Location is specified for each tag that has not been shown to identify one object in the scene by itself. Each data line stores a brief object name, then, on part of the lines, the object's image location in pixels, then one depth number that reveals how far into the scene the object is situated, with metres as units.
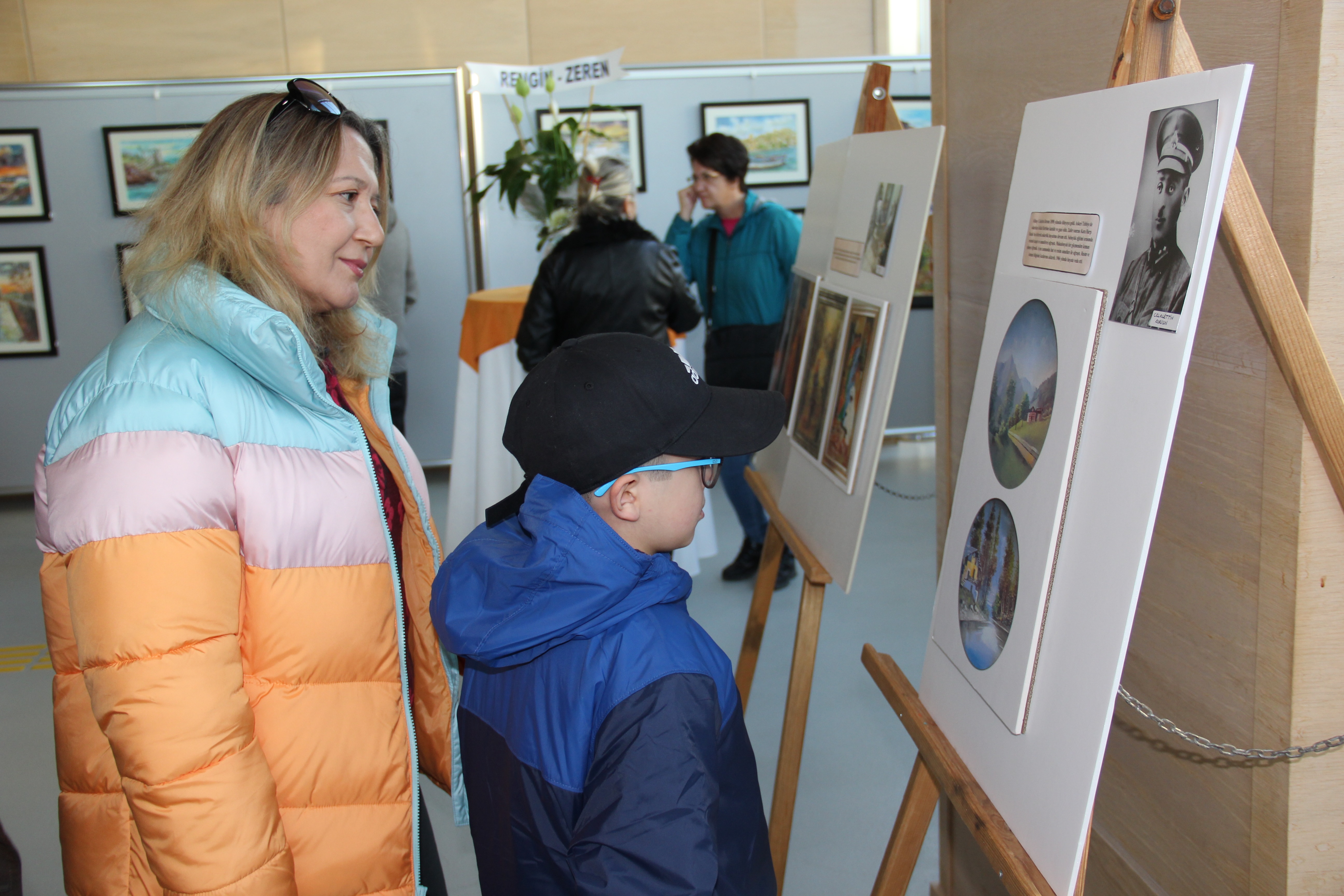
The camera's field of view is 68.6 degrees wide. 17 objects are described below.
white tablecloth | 3.30
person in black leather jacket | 3.01
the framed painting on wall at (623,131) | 4.97
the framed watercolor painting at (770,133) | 5.05
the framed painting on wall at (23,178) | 4.66
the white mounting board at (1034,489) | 0.92
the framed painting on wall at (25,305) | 4.74
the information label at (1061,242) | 0.94
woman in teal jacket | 3.36
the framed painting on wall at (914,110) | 5.11
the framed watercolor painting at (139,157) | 4.71
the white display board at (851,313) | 1.51
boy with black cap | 0.81
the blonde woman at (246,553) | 0.87
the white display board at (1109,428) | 0.78
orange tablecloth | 3.36
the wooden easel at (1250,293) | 0.83
